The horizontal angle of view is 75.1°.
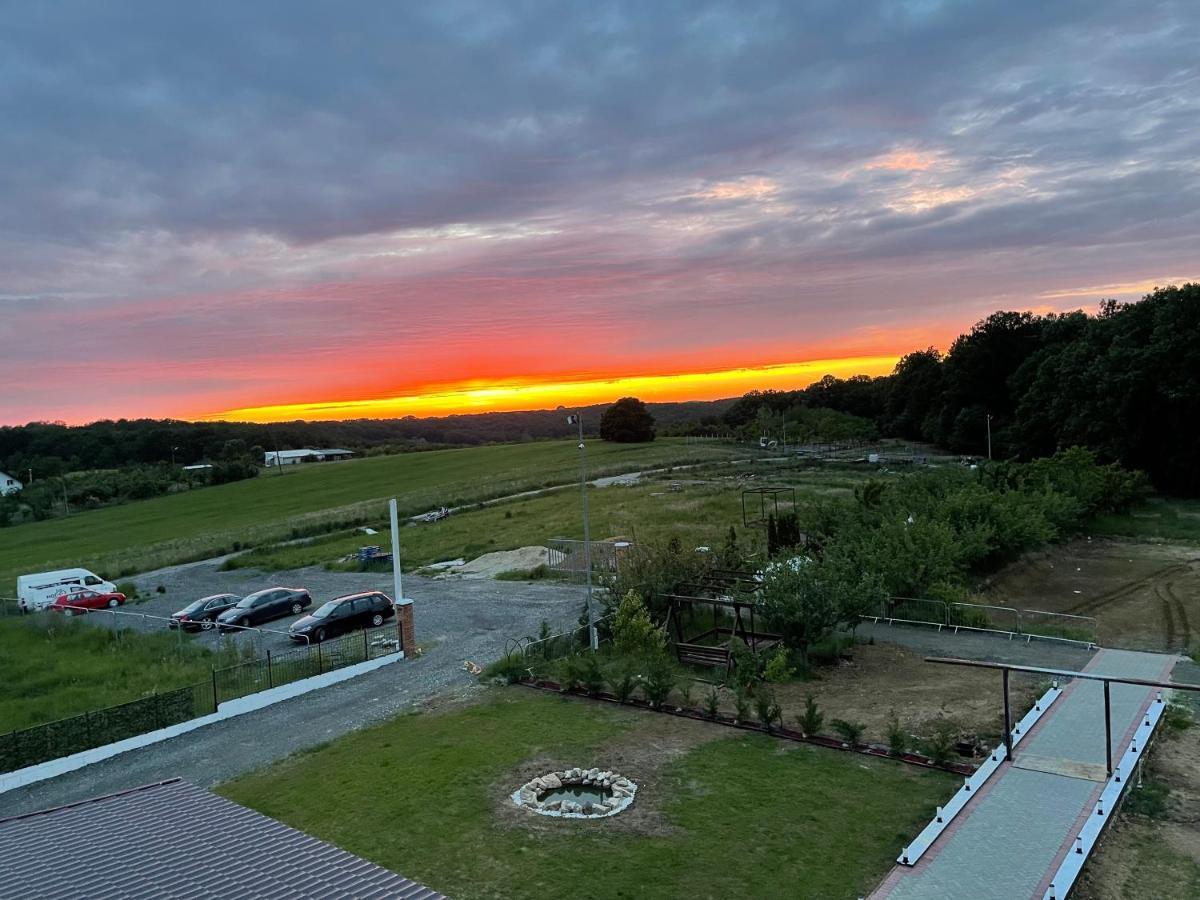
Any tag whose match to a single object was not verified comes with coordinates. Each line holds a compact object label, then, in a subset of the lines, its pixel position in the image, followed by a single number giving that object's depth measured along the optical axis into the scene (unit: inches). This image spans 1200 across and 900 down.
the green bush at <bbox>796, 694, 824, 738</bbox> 656.4
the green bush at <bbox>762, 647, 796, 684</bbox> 829.8
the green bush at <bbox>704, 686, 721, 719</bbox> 725.3
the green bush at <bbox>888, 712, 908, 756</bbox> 618.5
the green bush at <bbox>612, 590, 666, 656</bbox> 932.6
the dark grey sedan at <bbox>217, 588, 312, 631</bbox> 1264.8
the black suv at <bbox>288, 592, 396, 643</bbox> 1117.1
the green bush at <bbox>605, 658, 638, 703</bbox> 781.3
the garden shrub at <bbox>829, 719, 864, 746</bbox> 635.5
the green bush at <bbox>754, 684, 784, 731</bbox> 680.4
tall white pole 1035.3
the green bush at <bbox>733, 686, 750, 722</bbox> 705.6
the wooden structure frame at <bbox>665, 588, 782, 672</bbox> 903.7
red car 1444.5
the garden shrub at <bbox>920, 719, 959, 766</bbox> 598.2
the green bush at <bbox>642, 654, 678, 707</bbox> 757.3
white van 1488.7
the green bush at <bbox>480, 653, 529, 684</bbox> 875.4
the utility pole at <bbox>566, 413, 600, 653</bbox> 976.3
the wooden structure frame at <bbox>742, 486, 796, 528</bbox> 1706.4
